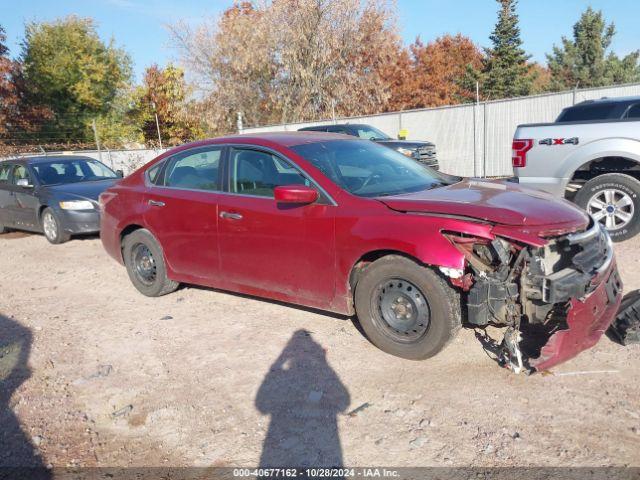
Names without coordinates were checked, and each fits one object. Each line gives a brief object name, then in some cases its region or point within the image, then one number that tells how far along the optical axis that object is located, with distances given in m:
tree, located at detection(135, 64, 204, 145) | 29.28
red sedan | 3.53
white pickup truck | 6.53
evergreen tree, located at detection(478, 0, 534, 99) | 40.19
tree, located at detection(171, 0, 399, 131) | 25.31
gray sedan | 9.33
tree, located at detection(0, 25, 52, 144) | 28.42
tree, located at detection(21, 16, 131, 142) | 37.28
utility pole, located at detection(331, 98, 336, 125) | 25.93
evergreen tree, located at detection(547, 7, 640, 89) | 43.06
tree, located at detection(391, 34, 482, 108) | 41.00
